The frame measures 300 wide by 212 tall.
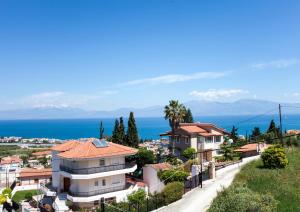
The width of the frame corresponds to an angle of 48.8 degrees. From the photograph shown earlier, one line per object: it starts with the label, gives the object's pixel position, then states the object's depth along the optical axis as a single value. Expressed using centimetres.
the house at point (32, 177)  5909
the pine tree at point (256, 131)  8256
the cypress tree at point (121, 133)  5428
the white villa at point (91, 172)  3347
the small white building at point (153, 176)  3590
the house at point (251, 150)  4531
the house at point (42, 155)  10679
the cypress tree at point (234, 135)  7209
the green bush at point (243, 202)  1673
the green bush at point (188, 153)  4441
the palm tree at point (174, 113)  5094
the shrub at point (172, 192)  2547
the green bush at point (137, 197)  3184
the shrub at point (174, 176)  3288
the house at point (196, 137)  4703
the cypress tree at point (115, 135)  5454
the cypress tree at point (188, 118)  7200
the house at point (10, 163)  7754
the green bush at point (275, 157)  3128
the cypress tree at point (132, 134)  5362
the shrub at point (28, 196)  4281
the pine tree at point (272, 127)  6948
